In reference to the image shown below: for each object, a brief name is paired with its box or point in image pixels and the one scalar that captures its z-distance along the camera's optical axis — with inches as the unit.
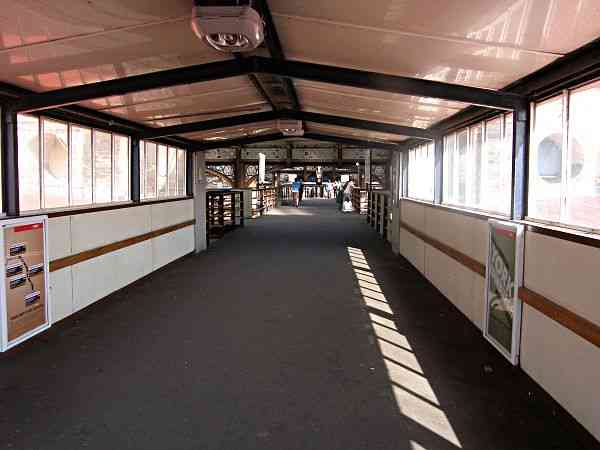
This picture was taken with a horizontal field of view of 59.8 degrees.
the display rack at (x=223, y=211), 603.2
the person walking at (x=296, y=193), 1327.5
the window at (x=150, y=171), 379.6
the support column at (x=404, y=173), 485.1
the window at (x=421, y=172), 389.8
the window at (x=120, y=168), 327.0
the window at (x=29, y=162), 219.5
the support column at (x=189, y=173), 462.9
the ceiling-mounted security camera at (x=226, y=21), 130.1
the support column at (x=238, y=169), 926.8
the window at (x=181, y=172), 458.9
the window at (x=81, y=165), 268.1
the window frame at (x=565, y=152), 161.3
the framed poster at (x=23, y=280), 187.0
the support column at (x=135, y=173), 340.5
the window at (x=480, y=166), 222.1
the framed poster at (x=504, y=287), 172.4
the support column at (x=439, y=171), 335.9
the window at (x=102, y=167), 297.7
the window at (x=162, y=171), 405.5
